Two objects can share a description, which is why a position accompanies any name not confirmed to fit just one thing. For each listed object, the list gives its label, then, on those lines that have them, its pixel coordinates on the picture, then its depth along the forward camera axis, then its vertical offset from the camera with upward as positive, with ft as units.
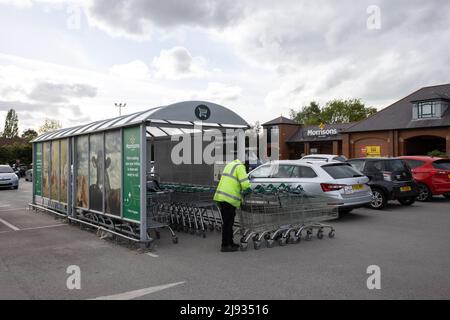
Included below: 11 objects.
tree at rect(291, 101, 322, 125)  305.32 +37.02
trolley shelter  26.13 -0.23
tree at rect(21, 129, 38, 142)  307.37 +24.40
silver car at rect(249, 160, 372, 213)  33.86 -1.61
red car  48.16 -1.78
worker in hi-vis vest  23.91 -2.01
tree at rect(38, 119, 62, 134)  217.56 +19.99
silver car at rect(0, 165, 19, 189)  77.05 -3.08
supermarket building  112.68 +9.20
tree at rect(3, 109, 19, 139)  296.92 +27.55
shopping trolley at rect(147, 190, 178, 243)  29.38 -3.49
